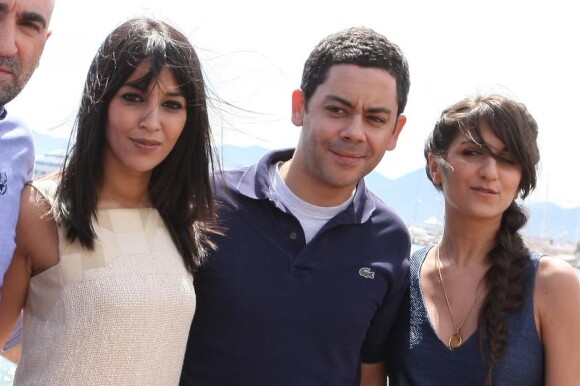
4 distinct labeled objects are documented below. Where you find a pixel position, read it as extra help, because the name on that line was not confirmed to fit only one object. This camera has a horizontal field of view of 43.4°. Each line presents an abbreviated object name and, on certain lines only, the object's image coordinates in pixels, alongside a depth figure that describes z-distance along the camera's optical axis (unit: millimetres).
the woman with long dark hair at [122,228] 2352
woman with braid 2840
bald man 2240
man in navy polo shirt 2852
